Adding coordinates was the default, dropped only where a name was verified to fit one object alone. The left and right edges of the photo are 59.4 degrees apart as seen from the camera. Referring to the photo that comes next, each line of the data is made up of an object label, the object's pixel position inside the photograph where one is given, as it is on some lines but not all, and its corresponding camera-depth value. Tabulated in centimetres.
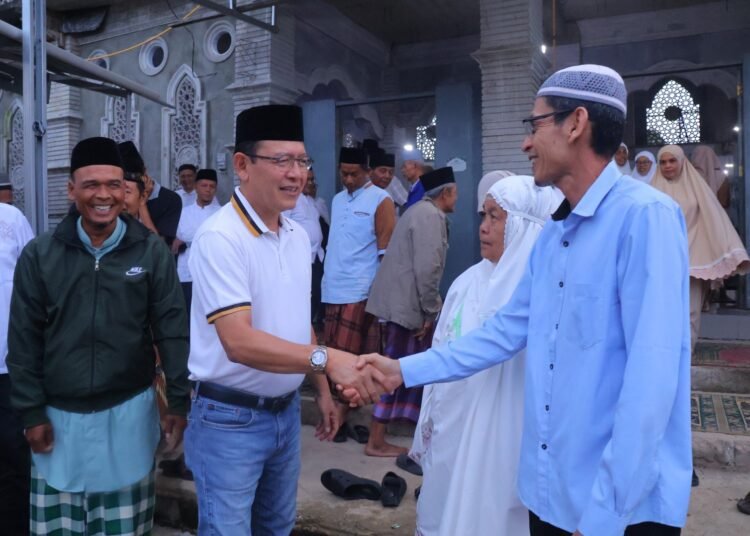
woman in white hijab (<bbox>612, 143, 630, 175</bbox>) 693
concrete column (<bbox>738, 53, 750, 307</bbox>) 633
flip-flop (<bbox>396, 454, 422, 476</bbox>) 424
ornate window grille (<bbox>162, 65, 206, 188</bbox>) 990
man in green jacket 255
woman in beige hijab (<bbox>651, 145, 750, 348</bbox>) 491
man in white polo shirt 210
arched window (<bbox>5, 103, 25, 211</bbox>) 1270
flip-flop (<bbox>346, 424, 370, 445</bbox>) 491
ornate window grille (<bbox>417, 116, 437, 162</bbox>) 1275
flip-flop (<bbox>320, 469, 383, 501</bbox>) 381
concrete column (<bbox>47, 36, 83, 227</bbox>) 1128
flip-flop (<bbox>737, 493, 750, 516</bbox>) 354
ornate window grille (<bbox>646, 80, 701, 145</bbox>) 1094
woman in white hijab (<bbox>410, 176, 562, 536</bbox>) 236
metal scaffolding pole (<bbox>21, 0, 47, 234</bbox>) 358
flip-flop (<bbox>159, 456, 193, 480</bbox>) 407
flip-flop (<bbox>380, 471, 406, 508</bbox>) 370
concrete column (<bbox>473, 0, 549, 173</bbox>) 708
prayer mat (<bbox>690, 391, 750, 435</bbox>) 440
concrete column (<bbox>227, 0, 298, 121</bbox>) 888
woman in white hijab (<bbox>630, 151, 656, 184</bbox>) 642
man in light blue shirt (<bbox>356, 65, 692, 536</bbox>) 148
